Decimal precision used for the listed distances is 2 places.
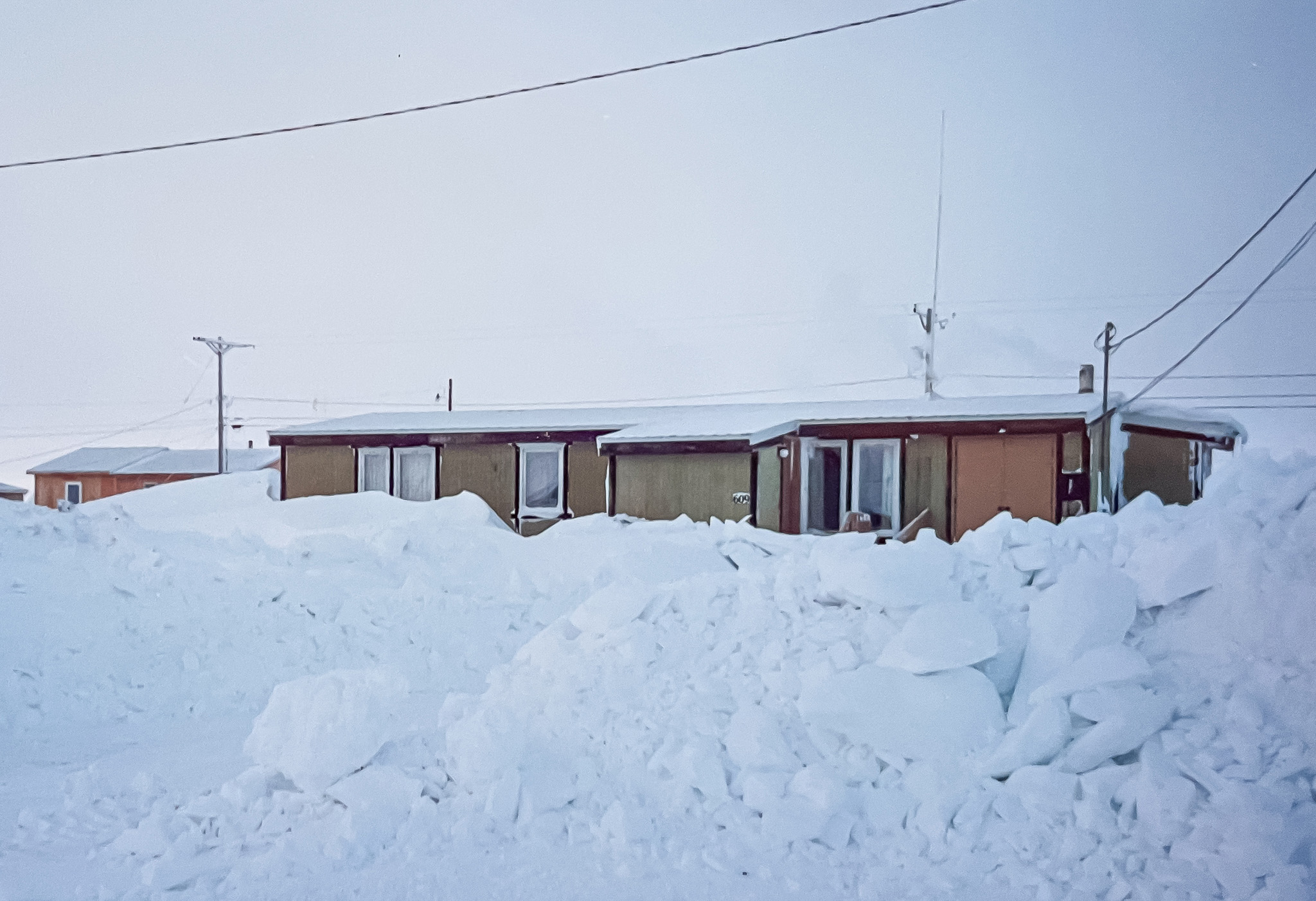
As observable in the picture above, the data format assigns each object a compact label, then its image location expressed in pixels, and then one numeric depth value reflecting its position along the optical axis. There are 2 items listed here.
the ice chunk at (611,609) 6.01
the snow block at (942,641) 4.93
